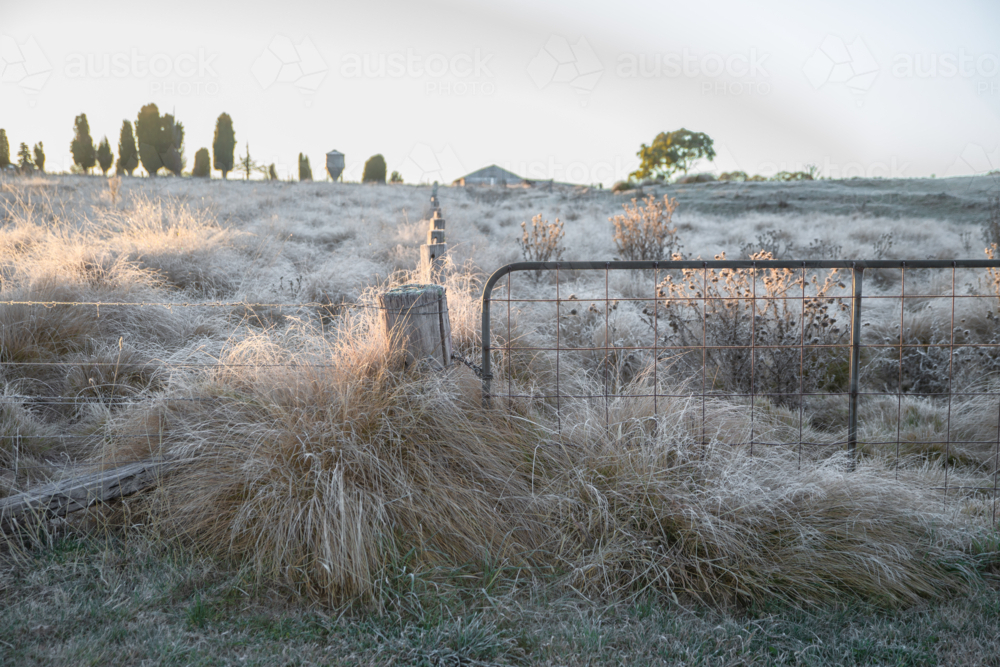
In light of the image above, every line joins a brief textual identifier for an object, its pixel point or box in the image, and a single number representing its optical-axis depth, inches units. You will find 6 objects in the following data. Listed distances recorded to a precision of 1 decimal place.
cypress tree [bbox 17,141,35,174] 1075.9
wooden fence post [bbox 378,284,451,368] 116.4
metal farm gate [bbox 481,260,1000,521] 125.6
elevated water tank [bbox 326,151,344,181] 1919.3
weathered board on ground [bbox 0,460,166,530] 102.1
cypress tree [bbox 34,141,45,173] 1338.6
